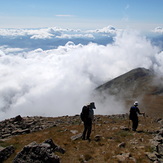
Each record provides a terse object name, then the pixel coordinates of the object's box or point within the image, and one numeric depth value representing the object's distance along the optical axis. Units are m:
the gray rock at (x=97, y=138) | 15.82
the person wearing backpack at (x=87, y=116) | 15.91
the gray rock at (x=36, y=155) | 9.83
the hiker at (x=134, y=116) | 19.32
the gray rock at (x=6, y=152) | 11.74
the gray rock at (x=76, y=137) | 16.38
